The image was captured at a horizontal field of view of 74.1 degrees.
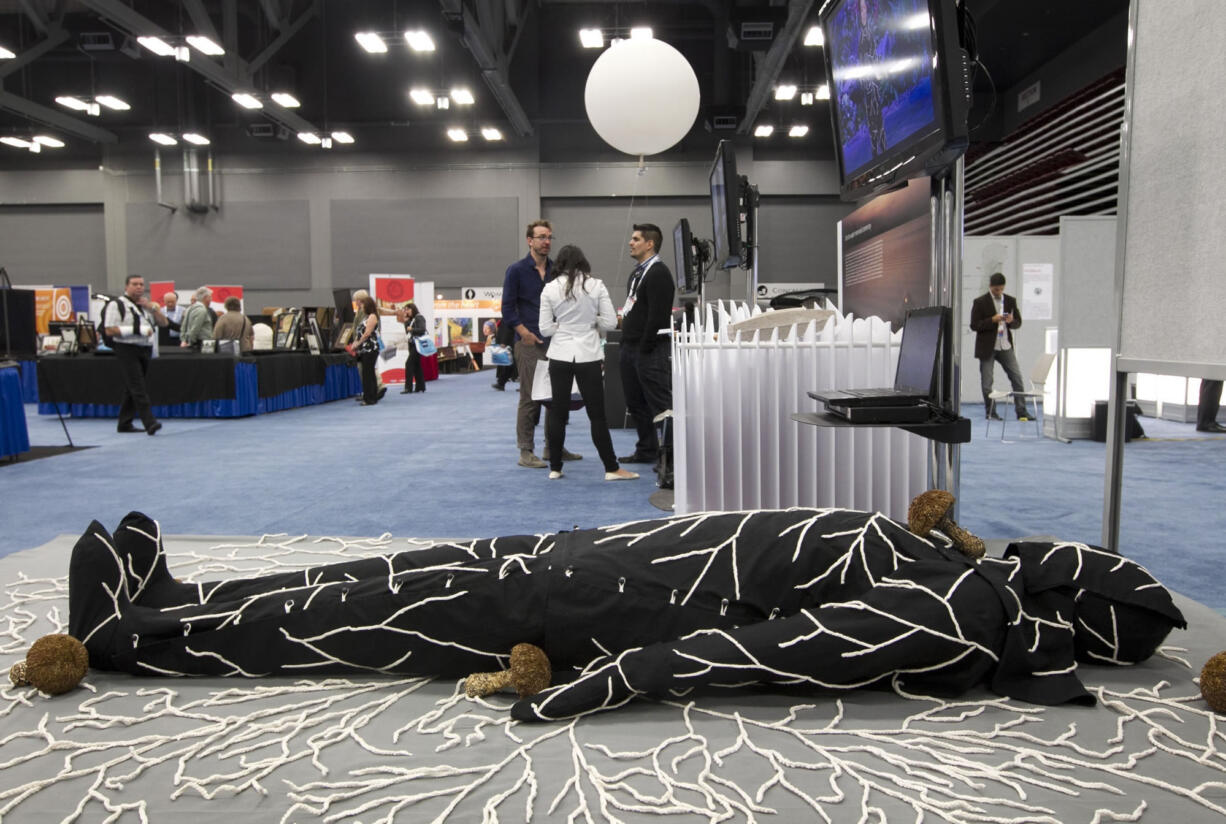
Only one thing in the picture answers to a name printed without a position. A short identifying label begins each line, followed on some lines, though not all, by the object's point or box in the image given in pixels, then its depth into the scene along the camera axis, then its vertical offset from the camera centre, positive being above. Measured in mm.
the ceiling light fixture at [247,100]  12005 +3799
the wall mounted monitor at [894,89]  1812 +681
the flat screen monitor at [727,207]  3422 +641
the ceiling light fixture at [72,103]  13101 +4089
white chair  6145 -164
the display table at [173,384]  8016 -301
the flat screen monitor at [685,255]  5141 +651
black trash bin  5961 -540
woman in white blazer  4305 +105
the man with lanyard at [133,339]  6641 +122
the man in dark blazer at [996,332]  7316 +177
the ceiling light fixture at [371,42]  10875 +4234
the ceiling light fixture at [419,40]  10547 +4121
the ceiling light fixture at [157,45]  9945 +3822
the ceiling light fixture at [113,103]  13681 +4303
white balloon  5039 +1635
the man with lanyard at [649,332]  4266 +109
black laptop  1954 -51
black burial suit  1450 -500
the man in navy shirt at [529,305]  4758 +282
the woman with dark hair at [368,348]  9344 +61
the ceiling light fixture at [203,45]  10125 +3906
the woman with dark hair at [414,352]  11242 +16
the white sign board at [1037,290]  8664 +657
